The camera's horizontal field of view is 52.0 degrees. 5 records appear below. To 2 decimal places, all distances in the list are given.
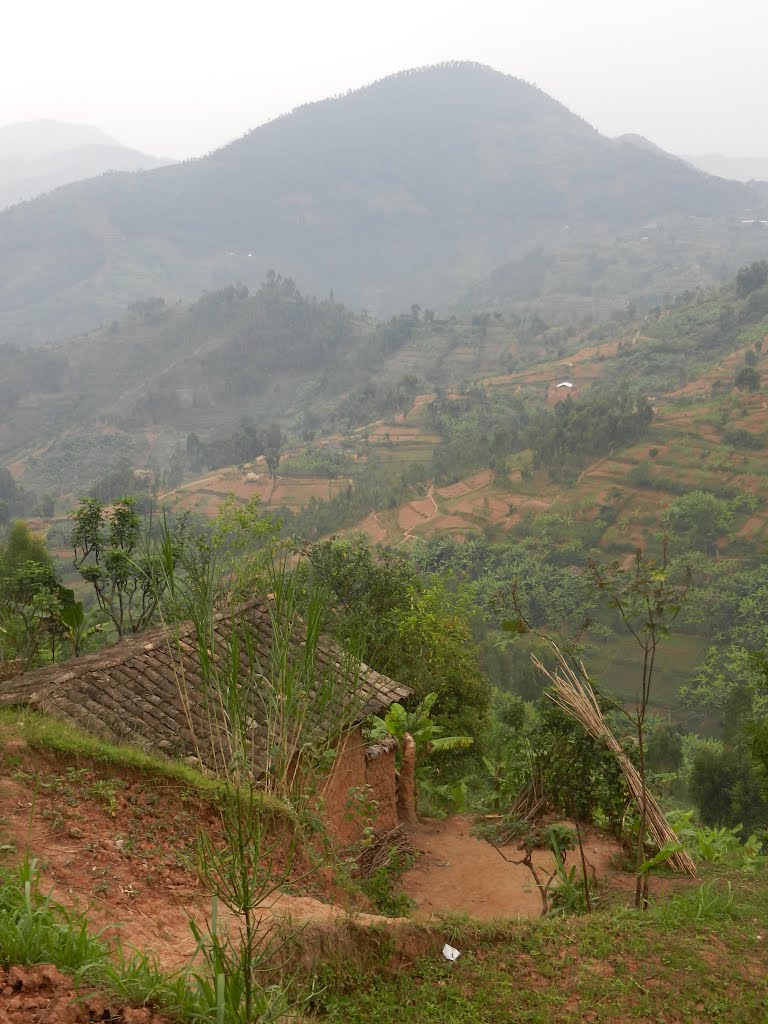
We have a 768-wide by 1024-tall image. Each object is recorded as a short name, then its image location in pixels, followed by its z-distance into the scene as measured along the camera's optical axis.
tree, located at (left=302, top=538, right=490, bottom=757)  13.16
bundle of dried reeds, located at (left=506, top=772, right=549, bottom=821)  8.43
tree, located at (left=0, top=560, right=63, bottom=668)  10.09
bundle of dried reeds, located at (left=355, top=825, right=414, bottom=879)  7.93
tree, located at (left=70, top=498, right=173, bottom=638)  10.17
